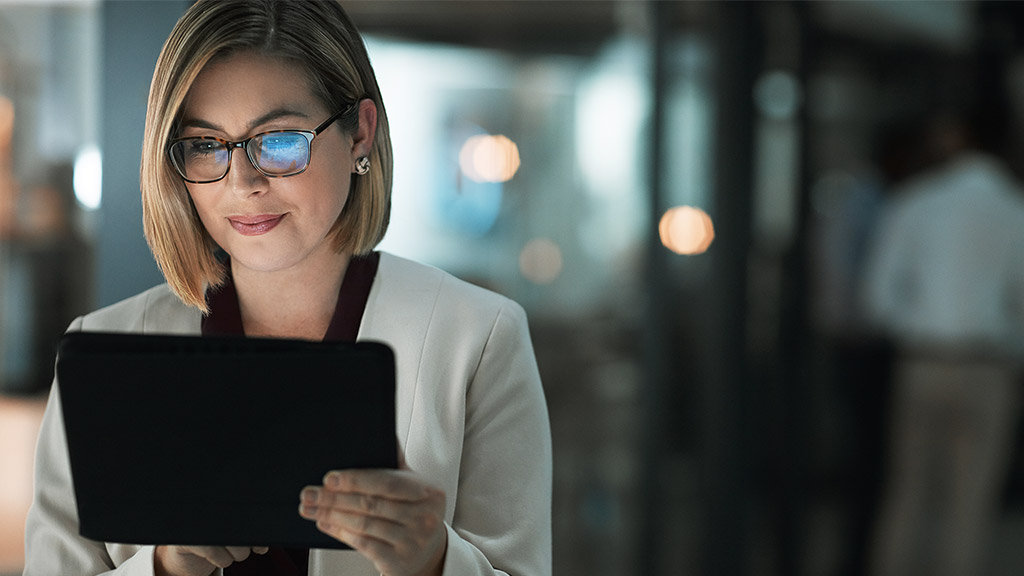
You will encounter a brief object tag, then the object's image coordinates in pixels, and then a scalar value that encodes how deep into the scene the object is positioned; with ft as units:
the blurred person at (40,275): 11.93
